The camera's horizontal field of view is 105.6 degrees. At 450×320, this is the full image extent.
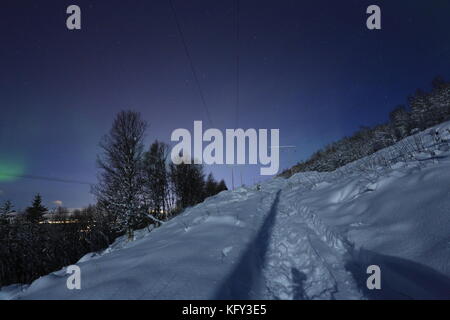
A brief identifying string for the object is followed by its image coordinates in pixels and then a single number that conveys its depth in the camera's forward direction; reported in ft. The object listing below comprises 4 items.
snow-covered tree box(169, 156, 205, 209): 78.48
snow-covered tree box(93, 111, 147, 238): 38.63
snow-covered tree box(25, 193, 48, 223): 128.88
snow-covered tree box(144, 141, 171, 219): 50.92
